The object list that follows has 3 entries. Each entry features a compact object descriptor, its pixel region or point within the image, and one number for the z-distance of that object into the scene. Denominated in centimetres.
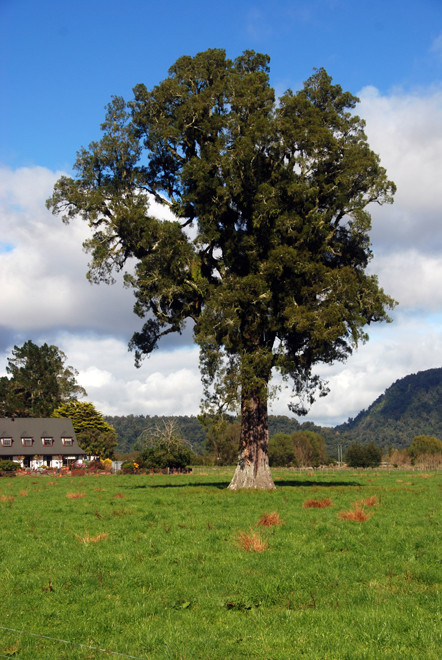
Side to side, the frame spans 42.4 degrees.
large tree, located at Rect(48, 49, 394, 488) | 2933
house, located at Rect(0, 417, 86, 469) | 9312
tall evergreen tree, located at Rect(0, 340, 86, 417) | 11444
